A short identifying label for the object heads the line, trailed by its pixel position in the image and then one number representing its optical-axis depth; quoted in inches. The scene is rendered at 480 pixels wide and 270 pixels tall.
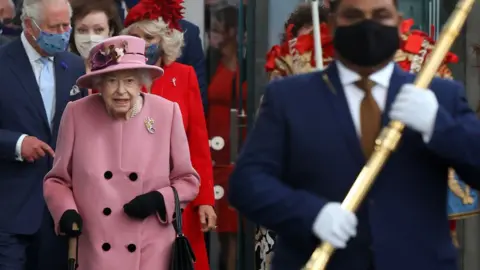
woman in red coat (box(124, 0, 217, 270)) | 493.4
